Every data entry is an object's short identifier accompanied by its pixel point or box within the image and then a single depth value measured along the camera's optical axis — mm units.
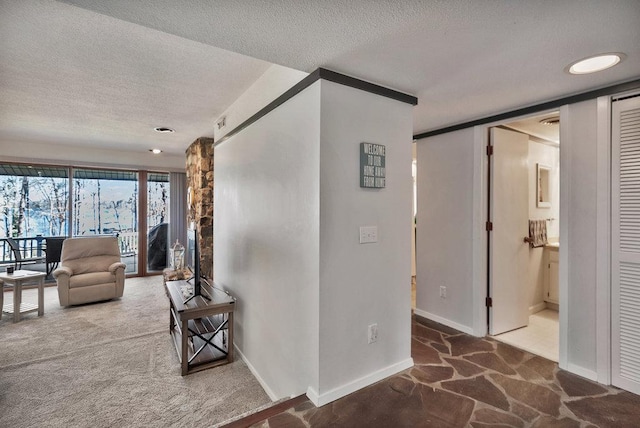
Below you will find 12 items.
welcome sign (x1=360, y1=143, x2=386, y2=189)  2109
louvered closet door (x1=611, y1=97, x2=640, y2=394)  2104
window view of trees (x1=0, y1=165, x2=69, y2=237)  5305
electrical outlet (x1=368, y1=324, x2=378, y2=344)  2191
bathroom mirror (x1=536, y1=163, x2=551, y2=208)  3779
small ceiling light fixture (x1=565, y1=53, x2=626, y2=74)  1788
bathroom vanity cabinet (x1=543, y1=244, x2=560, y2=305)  3864
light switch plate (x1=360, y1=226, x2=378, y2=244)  2137
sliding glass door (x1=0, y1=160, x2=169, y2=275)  5367
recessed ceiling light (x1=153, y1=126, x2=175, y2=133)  4236
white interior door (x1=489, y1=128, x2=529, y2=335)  3066
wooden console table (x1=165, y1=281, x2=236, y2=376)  2713
